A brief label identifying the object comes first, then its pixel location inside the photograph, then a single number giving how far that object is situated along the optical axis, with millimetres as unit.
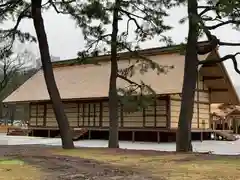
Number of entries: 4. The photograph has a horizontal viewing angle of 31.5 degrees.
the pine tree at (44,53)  13500
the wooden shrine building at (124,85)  23109
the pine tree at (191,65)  11617
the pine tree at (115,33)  13523
